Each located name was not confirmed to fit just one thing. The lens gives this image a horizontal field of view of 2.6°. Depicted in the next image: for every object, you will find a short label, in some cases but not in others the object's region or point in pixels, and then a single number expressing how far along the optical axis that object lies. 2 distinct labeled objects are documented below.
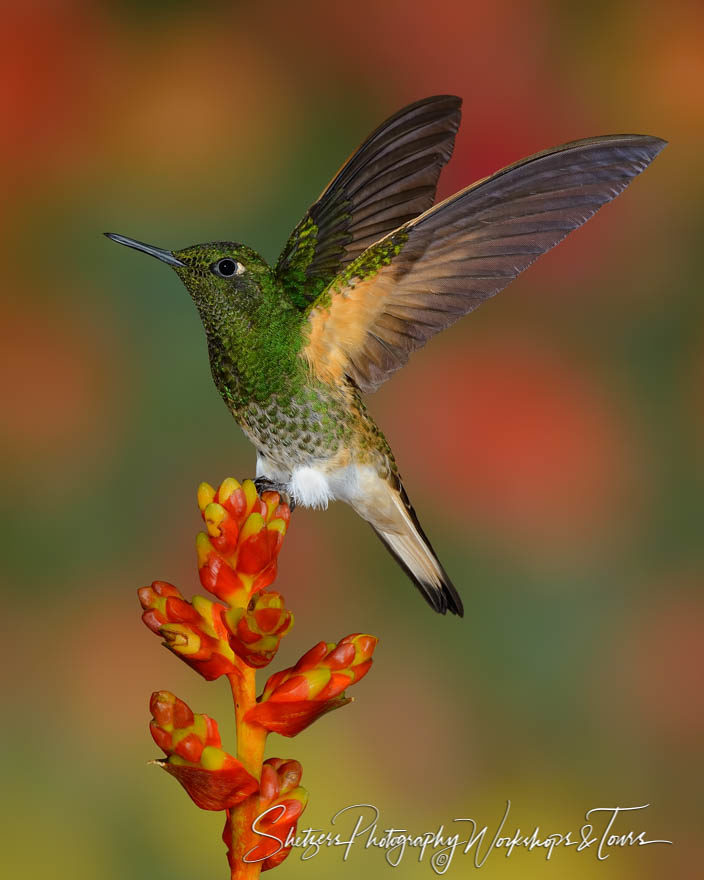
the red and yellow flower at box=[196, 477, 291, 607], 3.10
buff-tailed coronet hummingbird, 3.14
